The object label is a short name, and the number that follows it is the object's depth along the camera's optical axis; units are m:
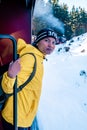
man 1.88
